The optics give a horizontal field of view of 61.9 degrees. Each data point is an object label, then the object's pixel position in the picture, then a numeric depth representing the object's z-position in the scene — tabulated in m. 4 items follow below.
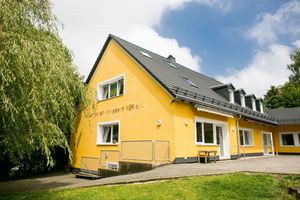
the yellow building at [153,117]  13.88
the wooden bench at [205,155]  14.30
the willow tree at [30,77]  6.87
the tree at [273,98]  49.95
